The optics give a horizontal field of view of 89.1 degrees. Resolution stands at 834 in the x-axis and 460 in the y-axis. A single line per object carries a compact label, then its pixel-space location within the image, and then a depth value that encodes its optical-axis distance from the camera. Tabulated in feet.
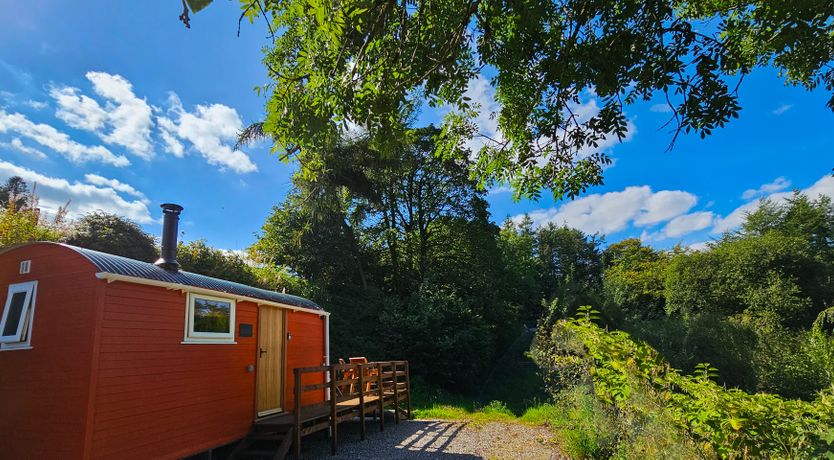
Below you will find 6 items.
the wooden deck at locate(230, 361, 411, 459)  19.44
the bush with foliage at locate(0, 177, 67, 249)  30.53
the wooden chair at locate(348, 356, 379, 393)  26.43
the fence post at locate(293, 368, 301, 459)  18.65
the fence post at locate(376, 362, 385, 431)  25.92
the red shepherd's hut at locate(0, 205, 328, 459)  14.33
